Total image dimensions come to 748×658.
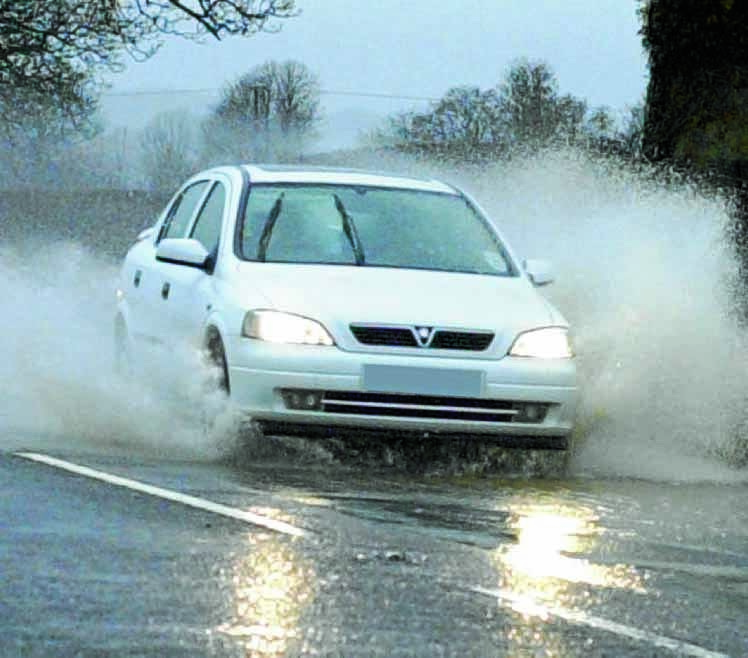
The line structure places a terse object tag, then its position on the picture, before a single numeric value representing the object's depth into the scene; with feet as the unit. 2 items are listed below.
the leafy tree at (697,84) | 102.32
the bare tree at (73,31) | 136.77
